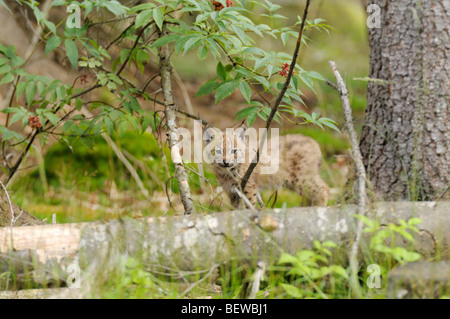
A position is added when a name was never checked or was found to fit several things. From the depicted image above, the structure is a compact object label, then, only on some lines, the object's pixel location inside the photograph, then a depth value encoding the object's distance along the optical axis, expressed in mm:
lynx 10766
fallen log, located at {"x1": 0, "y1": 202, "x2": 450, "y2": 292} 5164
